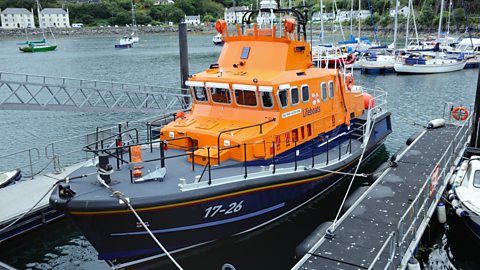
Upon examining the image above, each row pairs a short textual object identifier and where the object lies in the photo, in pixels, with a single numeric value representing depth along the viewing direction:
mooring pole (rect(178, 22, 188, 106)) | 20.55
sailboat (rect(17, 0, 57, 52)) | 72.75
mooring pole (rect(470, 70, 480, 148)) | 13.63
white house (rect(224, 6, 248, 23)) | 120.71
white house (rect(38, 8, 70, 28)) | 128.88
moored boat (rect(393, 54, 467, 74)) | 41.09
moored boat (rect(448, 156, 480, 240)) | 9.85
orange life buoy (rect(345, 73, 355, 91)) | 15.12
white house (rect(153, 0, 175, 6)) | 153.82
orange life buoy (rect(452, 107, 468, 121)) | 16.48
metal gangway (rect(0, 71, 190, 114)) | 14.20
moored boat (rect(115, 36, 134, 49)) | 79.44
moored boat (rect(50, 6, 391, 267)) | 8.74
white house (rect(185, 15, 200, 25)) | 139.00
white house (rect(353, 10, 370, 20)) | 104.03
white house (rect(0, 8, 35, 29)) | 122.38
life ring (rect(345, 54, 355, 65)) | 43.46
